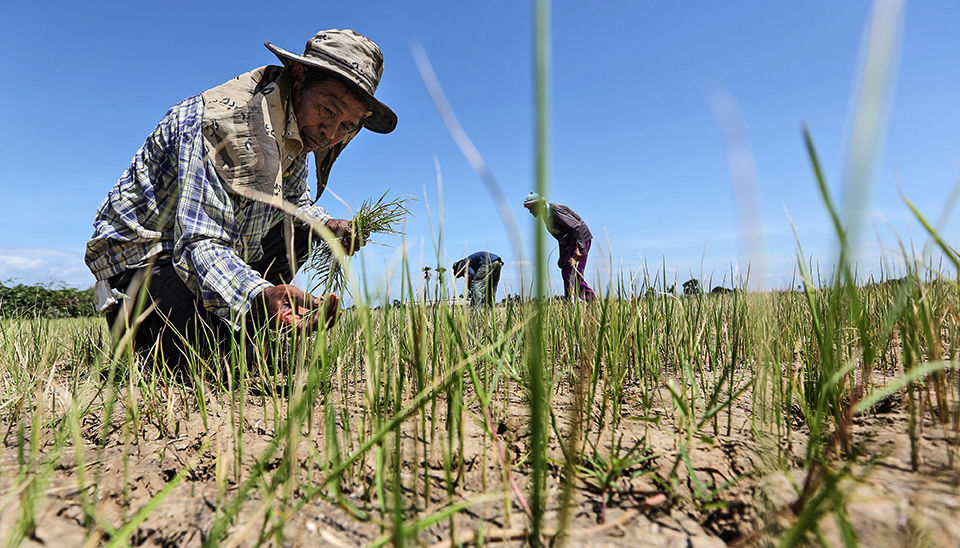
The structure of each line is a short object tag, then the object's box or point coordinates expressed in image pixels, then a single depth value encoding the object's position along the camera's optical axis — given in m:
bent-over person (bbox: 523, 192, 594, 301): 5.71
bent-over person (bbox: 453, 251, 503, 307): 8.34
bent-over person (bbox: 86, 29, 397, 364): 1.73
